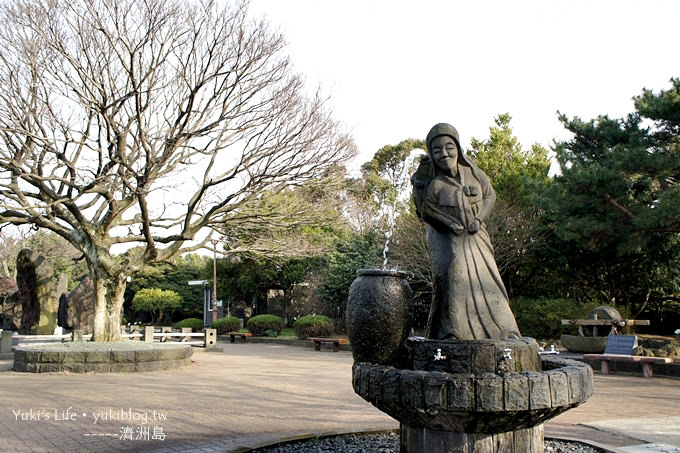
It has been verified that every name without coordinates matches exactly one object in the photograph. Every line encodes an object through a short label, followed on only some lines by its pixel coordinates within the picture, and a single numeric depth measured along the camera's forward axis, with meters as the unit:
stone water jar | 5.10
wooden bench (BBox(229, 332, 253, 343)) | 27.42
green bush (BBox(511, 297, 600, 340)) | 19.77
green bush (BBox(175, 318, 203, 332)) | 34.06
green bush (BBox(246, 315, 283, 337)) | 28.34
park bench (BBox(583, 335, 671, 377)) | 13.08
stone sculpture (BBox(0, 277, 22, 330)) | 22.67
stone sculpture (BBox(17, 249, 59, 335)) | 20.28
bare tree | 13.62
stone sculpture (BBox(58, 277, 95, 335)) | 20.80
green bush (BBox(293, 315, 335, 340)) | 24.75
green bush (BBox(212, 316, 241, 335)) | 30.82
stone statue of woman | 4.87
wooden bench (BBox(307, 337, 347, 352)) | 21.08
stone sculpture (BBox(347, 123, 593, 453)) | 3.87
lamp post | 32.59
